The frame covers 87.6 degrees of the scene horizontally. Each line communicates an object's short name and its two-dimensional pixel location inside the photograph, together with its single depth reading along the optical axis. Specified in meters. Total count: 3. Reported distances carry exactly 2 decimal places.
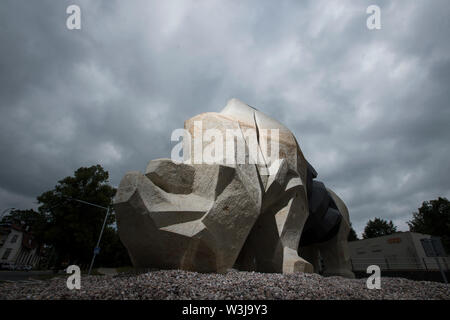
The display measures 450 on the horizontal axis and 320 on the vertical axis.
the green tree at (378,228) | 40.97
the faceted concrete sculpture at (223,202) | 4.62
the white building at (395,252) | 19.60
